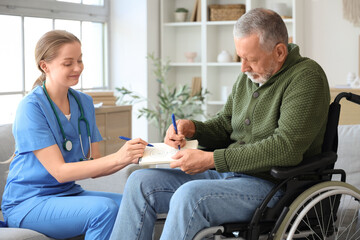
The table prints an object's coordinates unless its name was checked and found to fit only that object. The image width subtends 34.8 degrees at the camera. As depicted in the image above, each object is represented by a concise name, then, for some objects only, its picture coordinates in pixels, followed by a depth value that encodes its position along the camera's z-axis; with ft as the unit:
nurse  6.98
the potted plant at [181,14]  17.53
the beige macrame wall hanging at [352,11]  15.80
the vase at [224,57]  16.99
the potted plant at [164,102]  15.92
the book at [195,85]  17.46
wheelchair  6.17
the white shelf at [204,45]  16.99
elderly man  6.19
